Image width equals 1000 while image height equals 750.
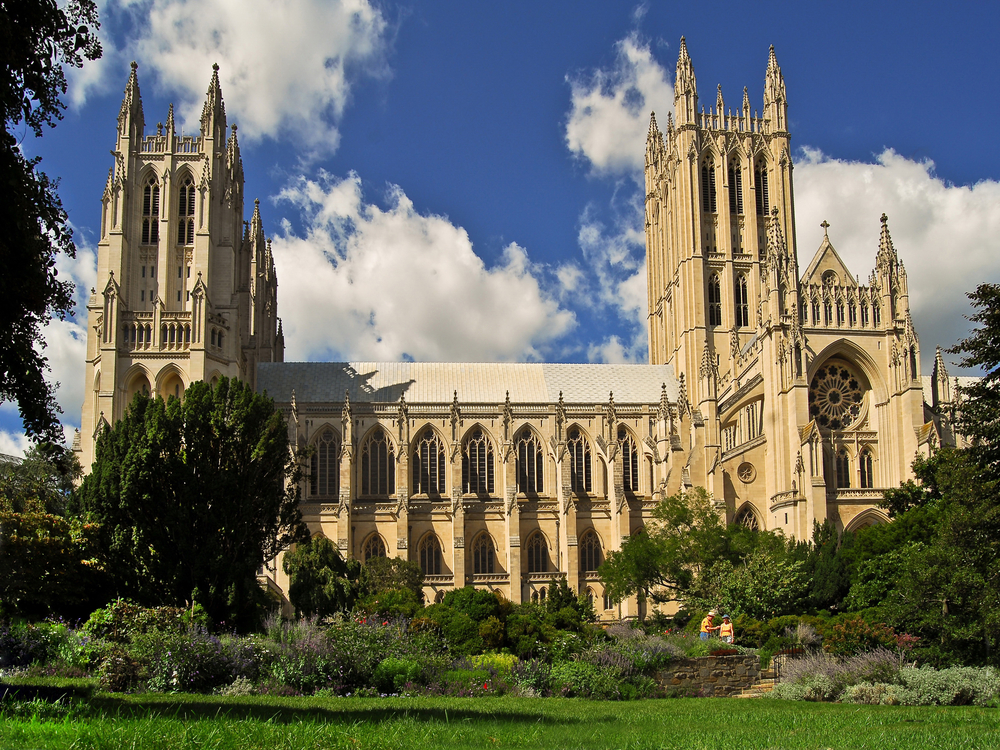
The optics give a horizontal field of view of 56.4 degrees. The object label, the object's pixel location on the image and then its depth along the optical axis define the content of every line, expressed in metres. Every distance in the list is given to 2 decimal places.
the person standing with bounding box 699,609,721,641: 28.20
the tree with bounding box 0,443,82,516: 44.99
